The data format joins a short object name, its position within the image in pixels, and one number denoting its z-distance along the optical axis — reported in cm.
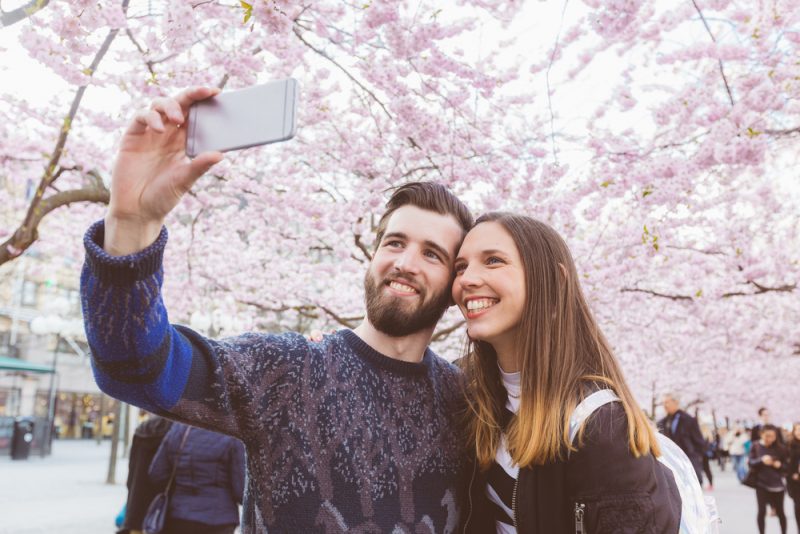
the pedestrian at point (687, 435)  994
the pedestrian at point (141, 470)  512
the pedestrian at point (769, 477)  1045
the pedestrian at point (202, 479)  497
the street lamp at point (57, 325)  1541
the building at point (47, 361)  3130
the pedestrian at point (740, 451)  2069
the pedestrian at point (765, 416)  1173
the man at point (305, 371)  151
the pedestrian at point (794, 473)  1027
